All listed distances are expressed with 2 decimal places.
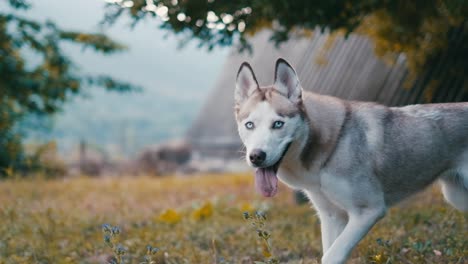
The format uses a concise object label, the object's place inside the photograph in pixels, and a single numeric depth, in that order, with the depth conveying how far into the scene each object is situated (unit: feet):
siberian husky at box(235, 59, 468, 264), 12.93
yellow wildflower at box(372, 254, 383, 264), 13.24
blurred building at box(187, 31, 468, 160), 27.25
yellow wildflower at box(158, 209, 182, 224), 23.03
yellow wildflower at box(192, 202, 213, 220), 23.94
